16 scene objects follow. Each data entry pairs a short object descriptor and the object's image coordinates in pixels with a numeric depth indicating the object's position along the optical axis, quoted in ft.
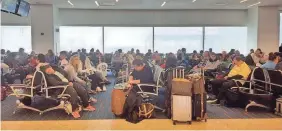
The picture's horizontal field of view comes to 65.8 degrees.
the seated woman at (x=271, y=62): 14.35
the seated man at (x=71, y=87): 12.83
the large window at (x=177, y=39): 35.30
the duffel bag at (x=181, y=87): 11.09
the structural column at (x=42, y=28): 29.11
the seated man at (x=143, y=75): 12.89
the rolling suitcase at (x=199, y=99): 11.28
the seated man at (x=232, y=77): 14.61
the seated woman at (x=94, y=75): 19.12
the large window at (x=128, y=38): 35.17
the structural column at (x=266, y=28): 31.27
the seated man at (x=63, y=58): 18.36
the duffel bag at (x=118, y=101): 12.17
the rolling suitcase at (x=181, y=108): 11.00
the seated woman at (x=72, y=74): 15.22
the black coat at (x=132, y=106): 11.61
